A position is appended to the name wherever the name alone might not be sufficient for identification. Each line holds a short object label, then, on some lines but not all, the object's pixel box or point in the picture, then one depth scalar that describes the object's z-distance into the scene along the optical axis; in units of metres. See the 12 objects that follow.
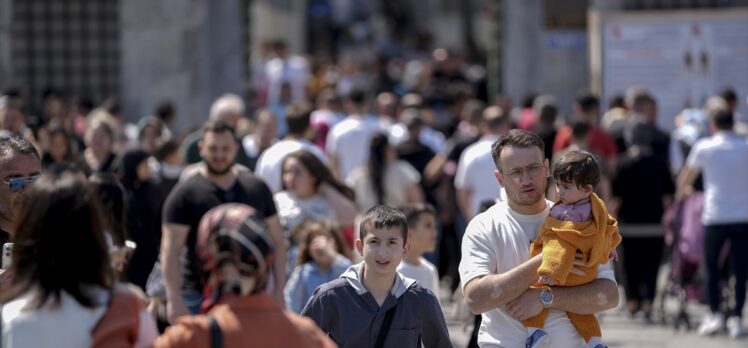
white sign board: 34.34
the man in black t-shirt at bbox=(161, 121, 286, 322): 16.03
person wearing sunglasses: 12.66
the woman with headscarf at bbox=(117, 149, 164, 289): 19.31
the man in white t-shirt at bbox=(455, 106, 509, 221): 23.84
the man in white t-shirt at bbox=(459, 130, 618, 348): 12.20
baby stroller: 26.02
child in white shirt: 16.02
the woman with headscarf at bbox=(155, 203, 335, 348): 8.68
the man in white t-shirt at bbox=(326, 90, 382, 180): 28.12
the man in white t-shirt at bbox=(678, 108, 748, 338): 24.34
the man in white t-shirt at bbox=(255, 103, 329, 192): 22.11
